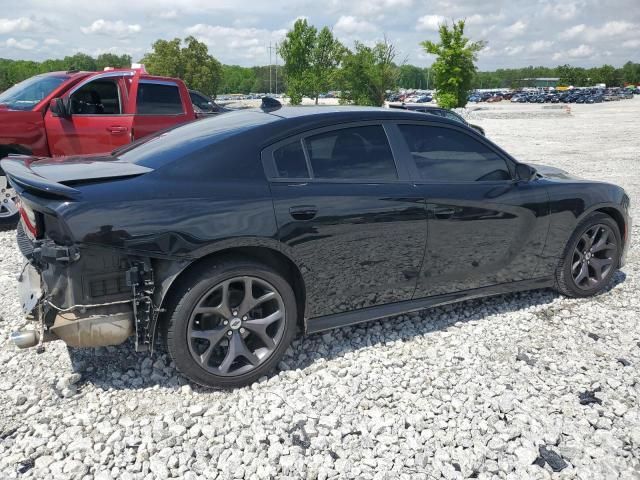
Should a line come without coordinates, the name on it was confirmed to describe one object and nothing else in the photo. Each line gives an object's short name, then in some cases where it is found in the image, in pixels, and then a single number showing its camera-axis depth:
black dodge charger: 2.70
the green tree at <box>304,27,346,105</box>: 42.34
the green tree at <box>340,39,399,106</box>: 31.34
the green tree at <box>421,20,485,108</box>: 32.19
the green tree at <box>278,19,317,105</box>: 43.34
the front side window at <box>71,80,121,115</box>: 7.06
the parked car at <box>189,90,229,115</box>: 9.79
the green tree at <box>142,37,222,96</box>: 42.44
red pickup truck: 6.57
